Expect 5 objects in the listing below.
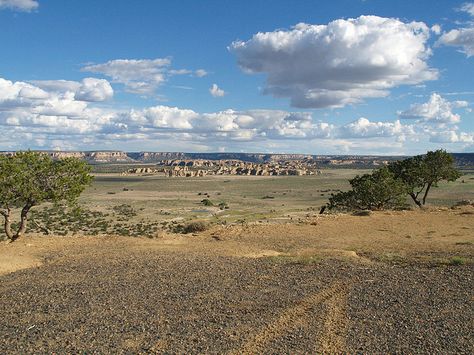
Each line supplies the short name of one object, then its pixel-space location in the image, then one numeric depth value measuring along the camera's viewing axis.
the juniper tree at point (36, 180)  24.06
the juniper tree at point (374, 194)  39.46
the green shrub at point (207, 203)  80.26
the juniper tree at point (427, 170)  44.69
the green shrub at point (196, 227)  32.72
